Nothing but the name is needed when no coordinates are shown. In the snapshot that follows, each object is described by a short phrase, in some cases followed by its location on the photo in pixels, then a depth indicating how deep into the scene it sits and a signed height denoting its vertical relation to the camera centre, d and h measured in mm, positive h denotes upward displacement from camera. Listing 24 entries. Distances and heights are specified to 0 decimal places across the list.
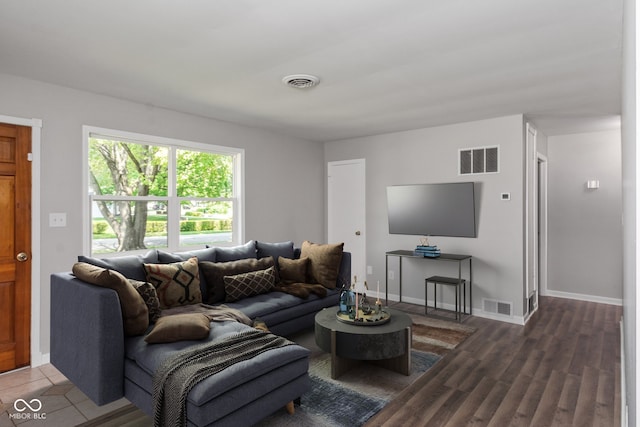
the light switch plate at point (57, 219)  3442 -40
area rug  2457 -1309
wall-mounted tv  4852 +79
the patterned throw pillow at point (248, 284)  3666 -687
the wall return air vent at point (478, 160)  4707 +694
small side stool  4578 -989
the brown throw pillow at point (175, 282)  3252 -589
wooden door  3217 -268
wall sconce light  5340 +436
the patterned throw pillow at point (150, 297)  2848 -616
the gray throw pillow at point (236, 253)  4039 -412
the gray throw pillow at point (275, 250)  4453 -412
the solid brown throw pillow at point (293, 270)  4309 -624
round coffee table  2865 -979
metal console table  4629 -538
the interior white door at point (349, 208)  6023 +113
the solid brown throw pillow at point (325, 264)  4348 -564
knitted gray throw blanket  2033 -863
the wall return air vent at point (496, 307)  4609 -1129
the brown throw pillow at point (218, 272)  3648 -568
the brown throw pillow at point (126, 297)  2520 -554
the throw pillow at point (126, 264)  3039 -410
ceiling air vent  3229 +1173
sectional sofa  2133 -832
